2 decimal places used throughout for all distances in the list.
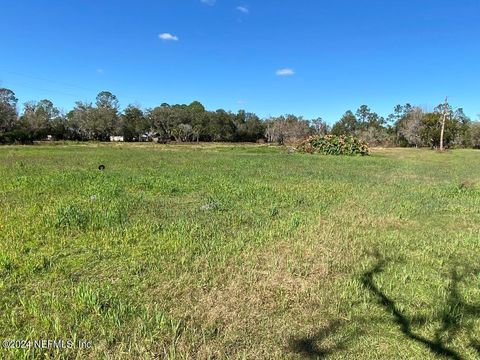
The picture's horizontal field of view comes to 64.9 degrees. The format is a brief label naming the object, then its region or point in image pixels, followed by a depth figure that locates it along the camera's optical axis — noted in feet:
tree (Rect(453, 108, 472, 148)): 274.36
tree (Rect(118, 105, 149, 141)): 289.21
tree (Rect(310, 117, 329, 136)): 345.10
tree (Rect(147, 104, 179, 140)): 294.05
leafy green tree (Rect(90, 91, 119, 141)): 269.03
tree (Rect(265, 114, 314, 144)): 315.37
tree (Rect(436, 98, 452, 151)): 188.96
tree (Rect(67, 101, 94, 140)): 264.31
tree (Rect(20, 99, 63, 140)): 231.09
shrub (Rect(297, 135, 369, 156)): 134.00
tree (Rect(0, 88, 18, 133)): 204.94
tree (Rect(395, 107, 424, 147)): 262.26
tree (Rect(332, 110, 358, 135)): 346.74
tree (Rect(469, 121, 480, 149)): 268.62
